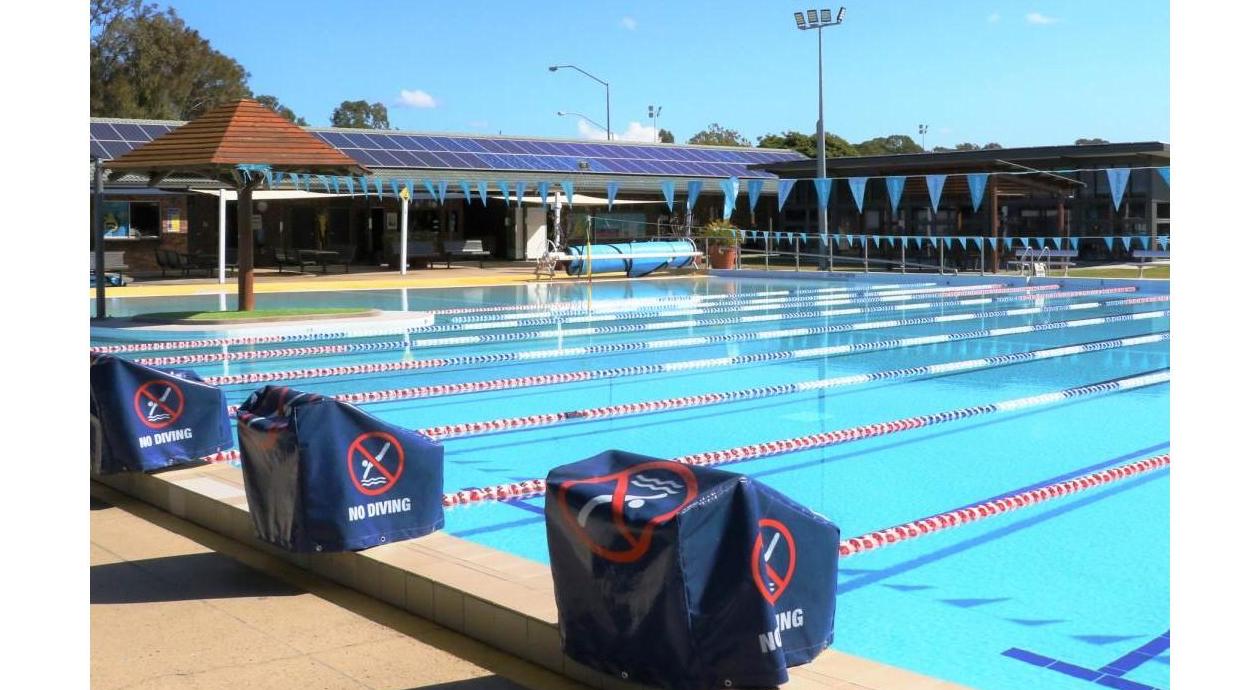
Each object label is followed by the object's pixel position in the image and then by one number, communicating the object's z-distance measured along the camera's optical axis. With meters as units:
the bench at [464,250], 36.59
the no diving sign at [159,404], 7.15
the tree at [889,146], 90.96
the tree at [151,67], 52.66
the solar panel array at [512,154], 32.41
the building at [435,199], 31.81
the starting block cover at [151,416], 7.08
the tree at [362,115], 85.41
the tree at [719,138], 102.64
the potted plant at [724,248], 34.38
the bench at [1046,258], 29.17
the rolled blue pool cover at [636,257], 30.94
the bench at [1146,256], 28.11
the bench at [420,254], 35.41
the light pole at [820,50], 33.75
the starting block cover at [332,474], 5.48
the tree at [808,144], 69.06
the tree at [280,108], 72.05
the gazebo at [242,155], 17.36
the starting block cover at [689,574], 3.78
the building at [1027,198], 31.71
